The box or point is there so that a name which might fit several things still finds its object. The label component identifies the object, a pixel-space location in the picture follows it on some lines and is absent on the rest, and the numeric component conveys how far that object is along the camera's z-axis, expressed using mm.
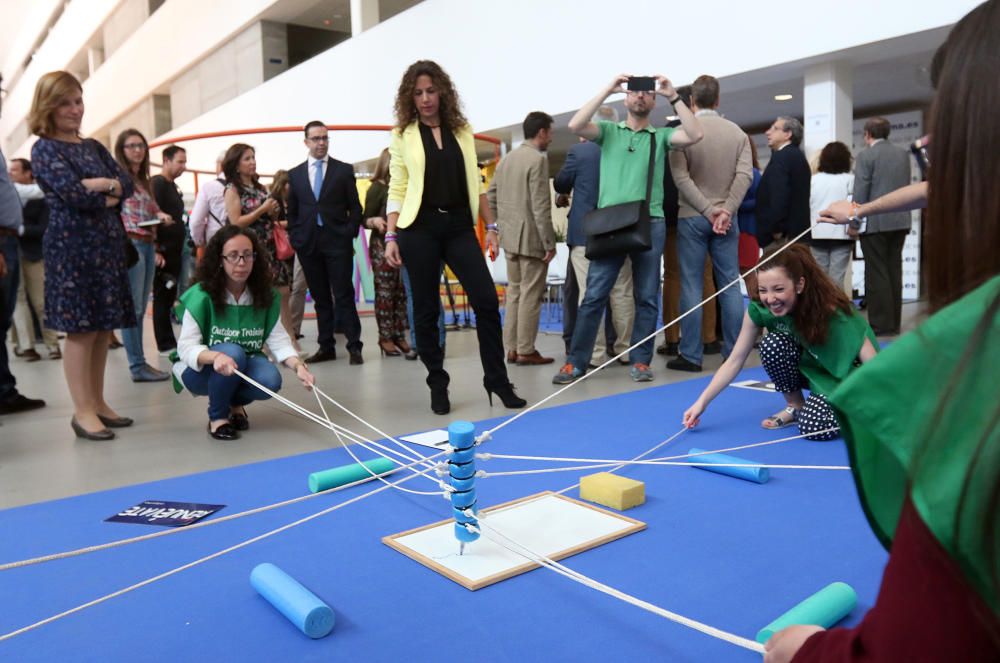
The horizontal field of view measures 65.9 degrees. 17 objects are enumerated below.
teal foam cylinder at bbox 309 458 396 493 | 2283
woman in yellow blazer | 3193
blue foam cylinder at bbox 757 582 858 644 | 1321
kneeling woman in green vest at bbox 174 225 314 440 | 3006
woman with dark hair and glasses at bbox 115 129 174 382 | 4277
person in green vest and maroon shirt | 505
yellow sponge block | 2055
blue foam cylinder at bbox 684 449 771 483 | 2254
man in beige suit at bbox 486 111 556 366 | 4422
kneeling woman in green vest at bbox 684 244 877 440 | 2576
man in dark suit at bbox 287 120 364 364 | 4734
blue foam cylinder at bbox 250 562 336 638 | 1428
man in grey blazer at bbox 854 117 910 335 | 5043
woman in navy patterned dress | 2848
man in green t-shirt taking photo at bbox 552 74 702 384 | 3729
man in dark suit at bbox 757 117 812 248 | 4625
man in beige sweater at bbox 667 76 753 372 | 4062
